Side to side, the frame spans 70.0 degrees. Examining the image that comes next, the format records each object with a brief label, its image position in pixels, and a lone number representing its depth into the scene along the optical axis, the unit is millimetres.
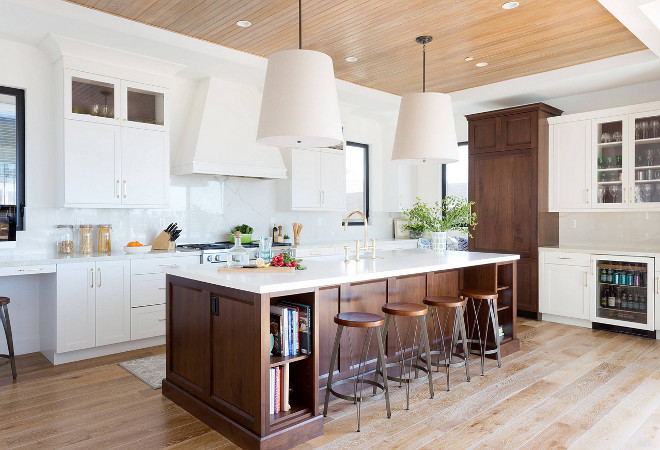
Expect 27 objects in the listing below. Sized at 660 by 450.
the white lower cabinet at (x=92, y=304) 3977
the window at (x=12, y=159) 4168
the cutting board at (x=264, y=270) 2938
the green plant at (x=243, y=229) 5636
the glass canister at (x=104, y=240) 4578
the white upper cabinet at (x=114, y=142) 4238
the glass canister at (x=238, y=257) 3145
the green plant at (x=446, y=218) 4262
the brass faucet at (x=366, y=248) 3651
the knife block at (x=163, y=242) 4855
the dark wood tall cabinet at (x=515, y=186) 5707
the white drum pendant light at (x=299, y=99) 2672
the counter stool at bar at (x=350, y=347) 2777
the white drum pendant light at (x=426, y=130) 3693
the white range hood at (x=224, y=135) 5016
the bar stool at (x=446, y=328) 3490
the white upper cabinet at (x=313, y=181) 5988
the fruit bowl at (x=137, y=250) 4437
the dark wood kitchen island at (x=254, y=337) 2539
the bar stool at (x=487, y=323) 3837
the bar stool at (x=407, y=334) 3047
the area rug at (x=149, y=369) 3570
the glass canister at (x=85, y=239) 4461
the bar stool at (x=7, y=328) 3551
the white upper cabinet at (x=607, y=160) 5070
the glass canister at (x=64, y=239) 4400
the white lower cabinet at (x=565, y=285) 5324
